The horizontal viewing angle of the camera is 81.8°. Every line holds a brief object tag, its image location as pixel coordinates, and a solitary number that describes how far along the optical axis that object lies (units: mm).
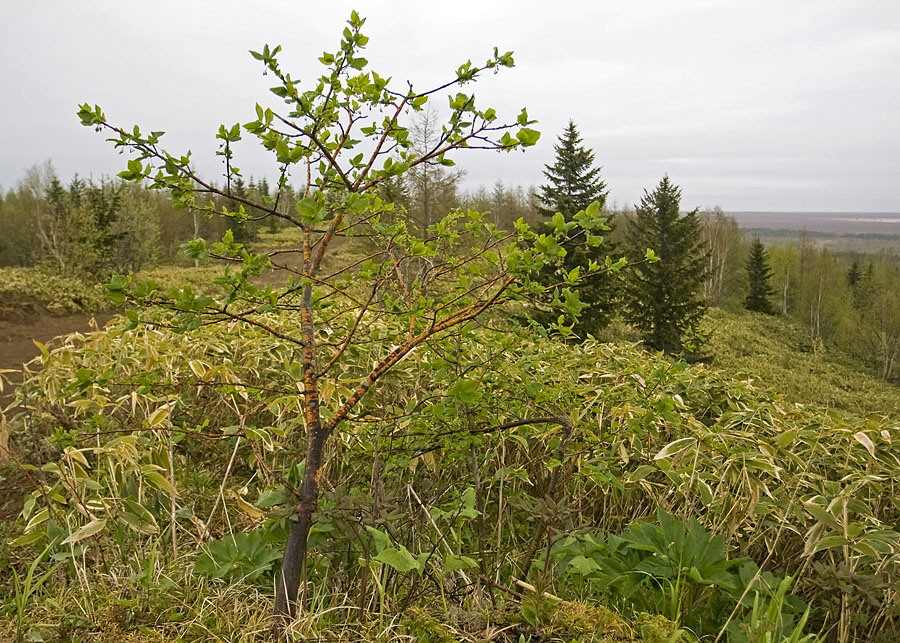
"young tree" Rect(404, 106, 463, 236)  12781
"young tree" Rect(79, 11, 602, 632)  1104
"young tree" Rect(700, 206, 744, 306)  30531
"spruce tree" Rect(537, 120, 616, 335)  12906
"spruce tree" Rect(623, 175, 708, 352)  13992
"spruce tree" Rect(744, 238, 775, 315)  30188
